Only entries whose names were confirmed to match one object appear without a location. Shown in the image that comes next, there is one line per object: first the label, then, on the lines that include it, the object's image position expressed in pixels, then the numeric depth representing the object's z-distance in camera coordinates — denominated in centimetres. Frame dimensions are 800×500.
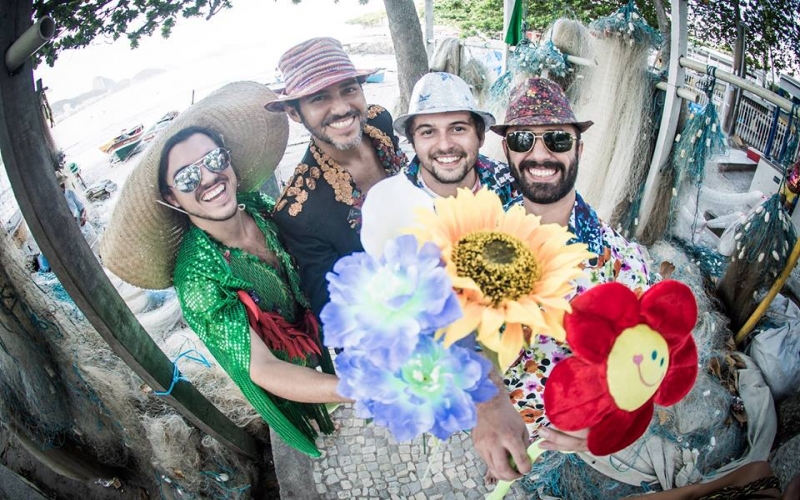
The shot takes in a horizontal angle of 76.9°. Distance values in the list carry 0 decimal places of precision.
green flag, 245
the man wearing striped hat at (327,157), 170
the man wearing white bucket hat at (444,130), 166
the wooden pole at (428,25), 225
